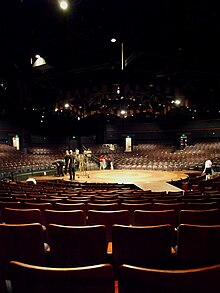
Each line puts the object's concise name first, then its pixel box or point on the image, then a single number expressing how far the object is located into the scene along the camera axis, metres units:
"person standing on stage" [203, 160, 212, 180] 13.62
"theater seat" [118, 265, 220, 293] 1.31
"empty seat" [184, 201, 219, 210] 4.32
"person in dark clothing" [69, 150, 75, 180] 13.94
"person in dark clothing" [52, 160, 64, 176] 16.08
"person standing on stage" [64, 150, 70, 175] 14.30
